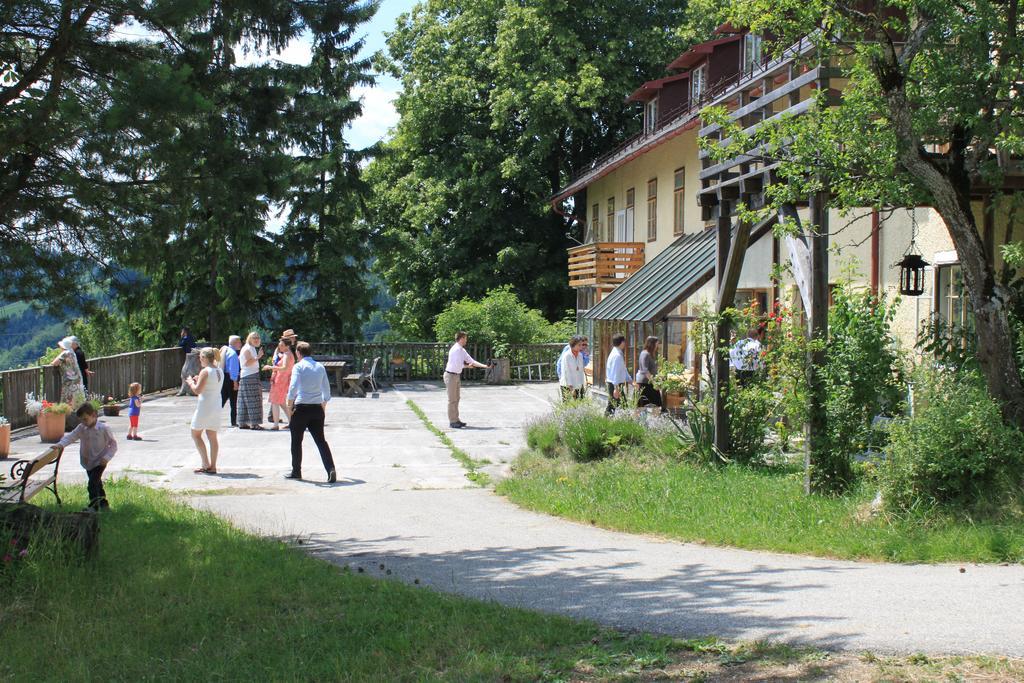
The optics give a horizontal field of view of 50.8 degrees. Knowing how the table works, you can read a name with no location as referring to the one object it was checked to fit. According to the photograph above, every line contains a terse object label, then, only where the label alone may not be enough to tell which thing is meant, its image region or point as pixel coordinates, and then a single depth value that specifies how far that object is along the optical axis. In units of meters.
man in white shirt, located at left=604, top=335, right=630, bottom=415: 19.16
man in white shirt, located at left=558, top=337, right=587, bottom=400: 20.23
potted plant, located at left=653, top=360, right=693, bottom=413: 13.22
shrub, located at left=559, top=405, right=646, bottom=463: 13.84
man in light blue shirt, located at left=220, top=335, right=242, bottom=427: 20.41
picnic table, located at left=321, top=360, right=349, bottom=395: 29.97
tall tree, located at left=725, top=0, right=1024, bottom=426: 9.62
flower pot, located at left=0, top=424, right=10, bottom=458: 15.63
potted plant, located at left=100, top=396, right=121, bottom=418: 22.64
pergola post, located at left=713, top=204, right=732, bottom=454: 12.88
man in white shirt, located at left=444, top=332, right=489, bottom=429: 20.11
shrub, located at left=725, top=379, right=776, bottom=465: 12.70
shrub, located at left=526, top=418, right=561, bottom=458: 14.48
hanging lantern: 13.85
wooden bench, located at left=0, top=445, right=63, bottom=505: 9.26
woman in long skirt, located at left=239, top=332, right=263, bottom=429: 19.12
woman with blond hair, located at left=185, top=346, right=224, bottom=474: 14.15
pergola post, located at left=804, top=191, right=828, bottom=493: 10.66
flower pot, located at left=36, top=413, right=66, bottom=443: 17.64
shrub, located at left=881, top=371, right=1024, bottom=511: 9.01
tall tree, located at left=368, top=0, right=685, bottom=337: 37.72
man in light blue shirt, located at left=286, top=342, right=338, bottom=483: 13.45
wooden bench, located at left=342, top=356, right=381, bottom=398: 29.67
